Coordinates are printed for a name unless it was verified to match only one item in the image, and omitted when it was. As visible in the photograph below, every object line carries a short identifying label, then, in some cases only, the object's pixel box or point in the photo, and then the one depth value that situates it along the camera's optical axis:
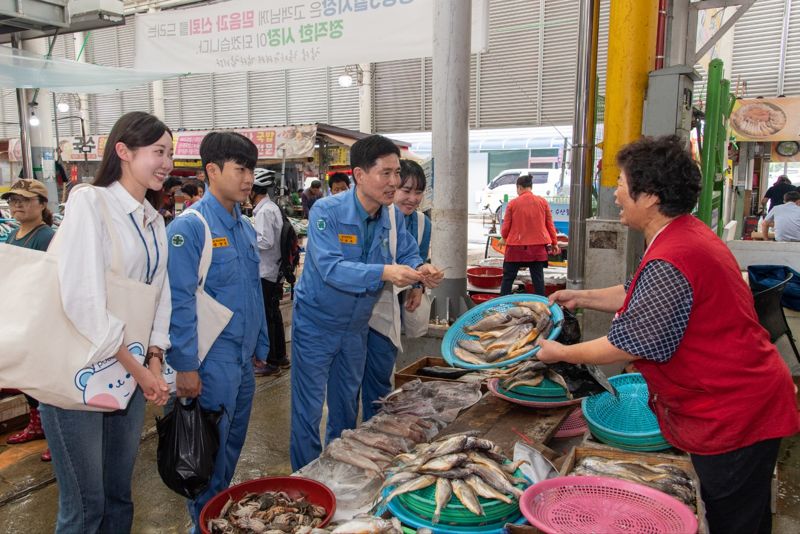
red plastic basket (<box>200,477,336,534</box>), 2.53
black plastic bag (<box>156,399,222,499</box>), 2.66
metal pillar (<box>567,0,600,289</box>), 6.31
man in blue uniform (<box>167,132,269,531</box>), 2.87
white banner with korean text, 6.28
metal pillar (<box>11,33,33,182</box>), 8.40
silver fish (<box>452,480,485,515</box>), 2.21
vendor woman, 2.13
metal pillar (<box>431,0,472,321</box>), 5.90
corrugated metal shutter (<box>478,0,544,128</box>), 17.91
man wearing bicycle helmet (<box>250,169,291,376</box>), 6.29
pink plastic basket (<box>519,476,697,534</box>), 2.07
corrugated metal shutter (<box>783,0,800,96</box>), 15.25
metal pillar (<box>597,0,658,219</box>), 5.25
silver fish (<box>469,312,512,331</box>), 3.54
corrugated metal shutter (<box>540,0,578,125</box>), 17.27
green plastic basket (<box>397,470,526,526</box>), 2.24
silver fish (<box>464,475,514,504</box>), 2.28
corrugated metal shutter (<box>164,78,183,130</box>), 22.84
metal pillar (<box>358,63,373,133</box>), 19.94
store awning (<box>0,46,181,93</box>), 7.15
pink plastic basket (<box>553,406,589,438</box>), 3.88
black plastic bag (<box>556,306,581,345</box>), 3.29
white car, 22.88
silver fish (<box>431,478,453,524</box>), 2.22
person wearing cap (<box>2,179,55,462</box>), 4.34
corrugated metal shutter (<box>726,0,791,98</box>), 15.54
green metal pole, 5.82
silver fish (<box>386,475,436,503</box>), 2.35
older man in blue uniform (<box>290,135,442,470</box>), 3.43
